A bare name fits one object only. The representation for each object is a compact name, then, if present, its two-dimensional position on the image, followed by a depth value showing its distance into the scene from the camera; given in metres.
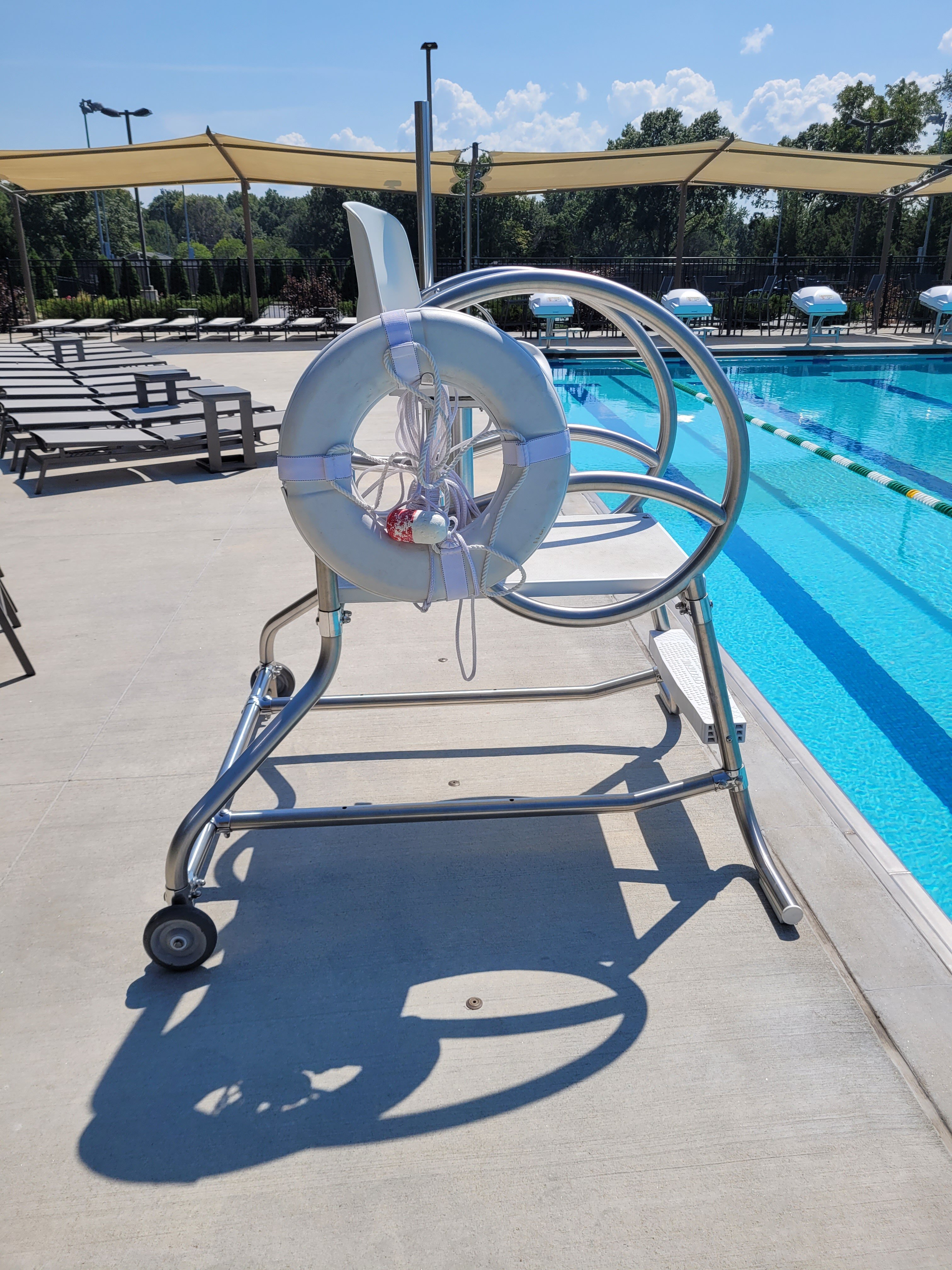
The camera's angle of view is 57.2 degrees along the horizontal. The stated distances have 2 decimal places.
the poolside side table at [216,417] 5.32
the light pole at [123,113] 22.58
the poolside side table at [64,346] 8.66
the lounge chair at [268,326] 13.64
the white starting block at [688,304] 10.80
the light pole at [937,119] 43.31
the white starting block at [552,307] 10.23
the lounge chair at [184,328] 14.22
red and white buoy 1.49
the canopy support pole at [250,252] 13.20
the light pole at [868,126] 21.27
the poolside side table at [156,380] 6.40
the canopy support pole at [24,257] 13.47
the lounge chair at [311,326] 13.55
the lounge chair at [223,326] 13.70
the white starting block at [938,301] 11.11
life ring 1.41
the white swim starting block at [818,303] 11.08
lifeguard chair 1.43
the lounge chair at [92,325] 13.94
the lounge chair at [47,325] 13.68
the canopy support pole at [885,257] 13.05
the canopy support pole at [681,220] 12.51
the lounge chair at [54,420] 5.31
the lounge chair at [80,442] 5.09
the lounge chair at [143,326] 13.56
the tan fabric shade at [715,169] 11.87
